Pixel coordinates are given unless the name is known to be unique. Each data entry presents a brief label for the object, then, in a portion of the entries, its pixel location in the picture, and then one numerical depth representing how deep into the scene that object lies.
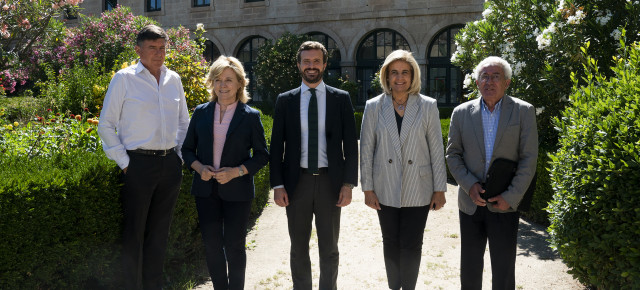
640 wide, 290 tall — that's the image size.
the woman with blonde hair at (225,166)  4.13
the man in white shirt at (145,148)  4.07
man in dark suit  4.12
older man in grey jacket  3.85
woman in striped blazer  4.09
